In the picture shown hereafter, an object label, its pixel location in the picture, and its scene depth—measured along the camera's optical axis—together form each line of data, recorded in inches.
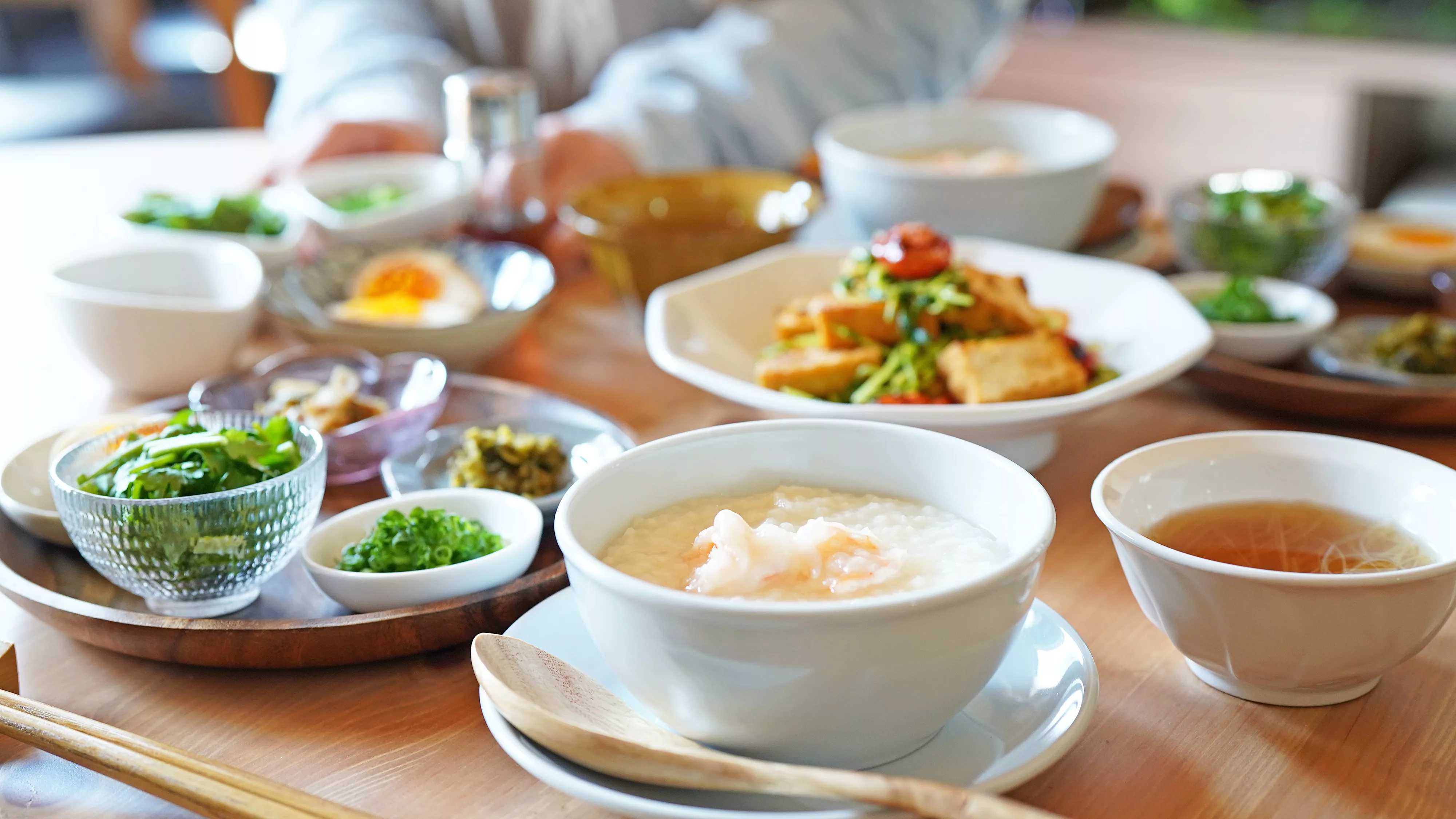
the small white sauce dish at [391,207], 53.4
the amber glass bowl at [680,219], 50.6
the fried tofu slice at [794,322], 47.8
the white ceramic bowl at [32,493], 43.1
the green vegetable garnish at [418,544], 41.7
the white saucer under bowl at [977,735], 37.6
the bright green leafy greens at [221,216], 52.9
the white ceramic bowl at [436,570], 41.2
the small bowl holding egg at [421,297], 49.0
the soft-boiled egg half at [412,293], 50.0
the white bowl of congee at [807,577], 37.3
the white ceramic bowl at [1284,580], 38.9
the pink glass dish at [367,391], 45.2
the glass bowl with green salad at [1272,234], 51.7
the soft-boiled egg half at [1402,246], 52.3
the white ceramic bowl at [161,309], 48.0
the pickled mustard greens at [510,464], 44.1
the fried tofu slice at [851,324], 46.9
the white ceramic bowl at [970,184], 51.4
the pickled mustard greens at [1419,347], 47.5
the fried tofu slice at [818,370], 46.1
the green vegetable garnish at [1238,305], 49.1
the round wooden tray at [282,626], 40.7
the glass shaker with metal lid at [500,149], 55.1
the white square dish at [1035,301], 44.0
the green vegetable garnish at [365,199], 55.4
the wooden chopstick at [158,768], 37.9
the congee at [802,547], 38.5
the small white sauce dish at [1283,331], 48.4
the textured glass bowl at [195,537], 40.8
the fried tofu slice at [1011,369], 44.9
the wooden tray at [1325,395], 46.2
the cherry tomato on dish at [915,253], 47.1
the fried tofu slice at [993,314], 46.5
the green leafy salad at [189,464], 41.3
